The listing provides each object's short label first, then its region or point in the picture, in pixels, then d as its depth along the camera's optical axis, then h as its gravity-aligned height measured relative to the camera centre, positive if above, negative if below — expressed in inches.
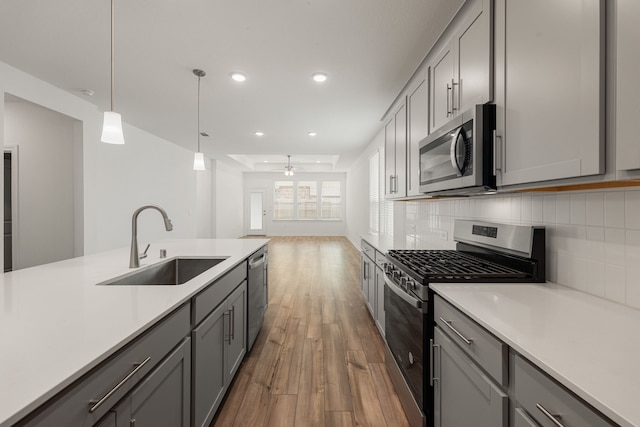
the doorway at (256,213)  468.1 -1.6
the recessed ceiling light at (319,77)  116.3 +54.2
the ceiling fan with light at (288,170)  361.4 +51.5
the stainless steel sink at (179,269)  84.4 -17.4
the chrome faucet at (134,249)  73.4 -9.5
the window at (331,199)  466.0 +20.9
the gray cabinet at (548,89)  35.8 +17.8
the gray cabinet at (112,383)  27.0 -19.1
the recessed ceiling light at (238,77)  116.2 +54.1
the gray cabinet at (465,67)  57.6 +33.1
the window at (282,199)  466.9 +20.7
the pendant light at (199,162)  137.1 +23.3
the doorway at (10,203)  142.6 +3.9
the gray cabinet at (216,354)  56.6 -32.2
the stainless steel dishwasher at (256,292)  97.3 -29.0
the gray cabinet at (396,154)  110.3 +23.9
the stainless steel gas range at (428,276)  58.3 -13.0
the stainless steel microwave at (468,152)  56.4 +12.6
